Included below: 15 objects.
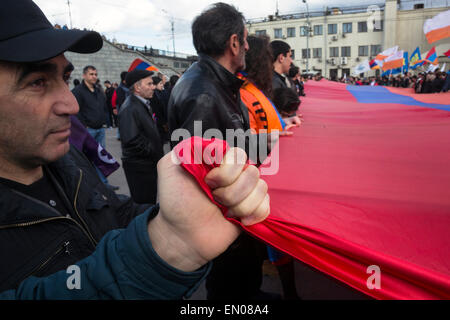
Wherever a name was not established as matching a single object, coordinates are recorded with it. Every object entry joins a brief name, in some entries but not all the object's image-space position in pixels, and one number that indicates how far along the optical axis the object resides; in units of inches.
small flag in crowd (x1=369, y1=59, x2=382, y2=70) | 864.4
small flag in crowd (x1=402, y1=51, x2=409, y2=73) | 788.6
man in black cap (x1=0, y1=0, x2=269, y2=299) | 27.3
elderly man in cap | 142.1
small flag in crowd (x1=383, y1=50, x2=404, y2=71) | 727.7
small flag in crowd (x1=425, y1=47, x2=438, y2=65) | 685.3
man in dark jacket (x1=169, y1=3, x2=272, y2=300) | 70.8
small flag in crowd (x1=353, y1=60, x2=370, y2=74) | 815.8
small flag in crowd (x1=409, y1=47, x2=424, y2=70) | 715.4
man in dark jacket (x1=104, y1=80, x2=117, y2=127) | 491.2
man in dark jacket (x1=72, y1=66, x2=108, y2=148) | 229.6
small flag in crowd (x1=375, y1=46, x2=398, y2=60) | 776.3
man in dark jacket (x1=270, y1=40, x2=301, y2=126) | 141.0
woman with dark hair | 89.2
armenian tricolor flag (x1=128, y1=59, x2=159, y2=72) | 191.3
